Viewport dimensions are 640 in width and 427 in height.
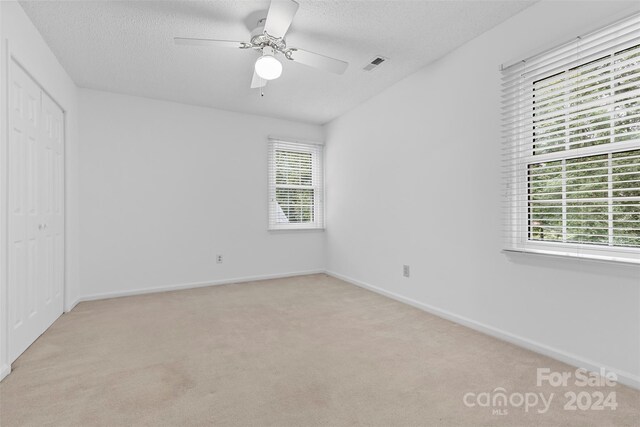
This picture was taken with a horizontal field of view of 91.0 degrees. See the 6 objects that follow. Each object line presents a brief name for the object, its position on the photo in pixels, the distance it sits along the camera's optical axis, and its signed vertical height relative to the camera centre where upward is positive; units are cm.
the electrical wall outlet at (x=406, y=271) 346 -65
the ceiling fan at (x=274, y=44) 204 +127
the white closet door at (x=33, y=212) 218 +0
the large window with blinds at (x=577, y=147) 184 +43
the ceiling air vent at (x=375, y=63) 302 +148
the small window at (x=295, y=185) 486 +43
